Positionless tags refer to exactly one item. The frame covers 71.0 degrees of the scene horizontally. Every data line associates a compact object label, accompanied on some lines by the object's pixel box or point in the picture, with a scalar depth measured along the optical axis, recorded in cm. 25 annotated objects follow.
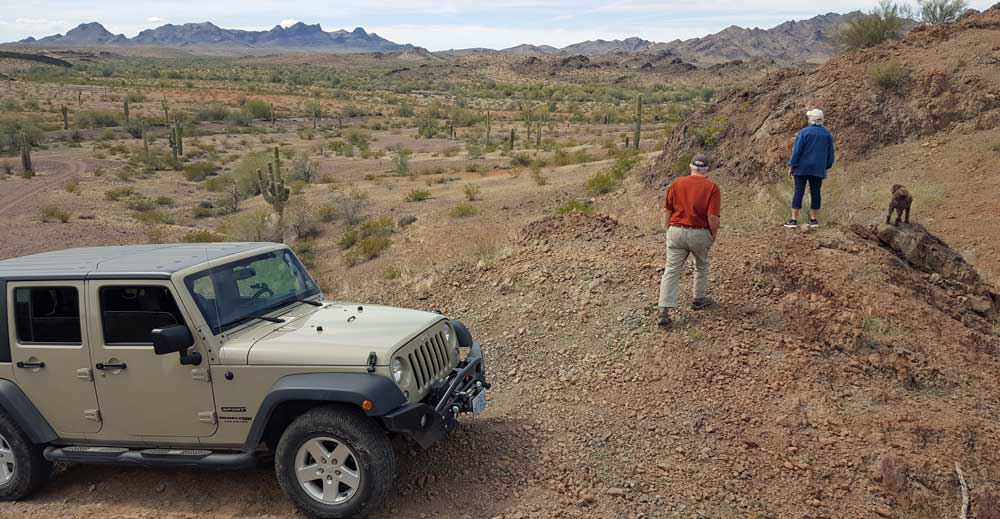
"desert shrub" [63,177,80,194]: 2307
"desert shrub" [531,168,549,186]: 2041
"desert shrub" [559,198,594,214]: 1368
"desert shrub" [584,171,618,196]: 1673
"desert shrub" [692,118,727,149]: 1502
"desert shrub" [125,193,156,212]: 2133
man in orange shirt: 643
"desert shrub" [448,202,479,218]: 1708
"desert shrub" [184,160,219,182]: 2745
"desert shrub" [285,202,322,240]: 1753
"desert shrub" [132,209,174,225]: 1905
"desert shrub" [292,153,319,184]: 2623
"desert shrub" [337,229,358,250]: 1596
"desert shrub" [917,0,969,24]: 2105
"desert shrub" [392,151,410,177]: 2686
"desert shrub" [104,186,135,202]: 2244
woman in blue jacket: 871
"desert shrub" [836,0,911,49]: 1852
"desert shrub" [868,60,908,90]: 1362
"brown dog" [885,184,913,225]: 840
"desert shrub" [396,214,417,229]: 1692
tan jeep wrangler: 430
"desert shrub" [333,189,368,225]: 1834
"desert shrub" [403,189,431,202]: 2028
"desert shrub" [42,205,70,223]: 1886
